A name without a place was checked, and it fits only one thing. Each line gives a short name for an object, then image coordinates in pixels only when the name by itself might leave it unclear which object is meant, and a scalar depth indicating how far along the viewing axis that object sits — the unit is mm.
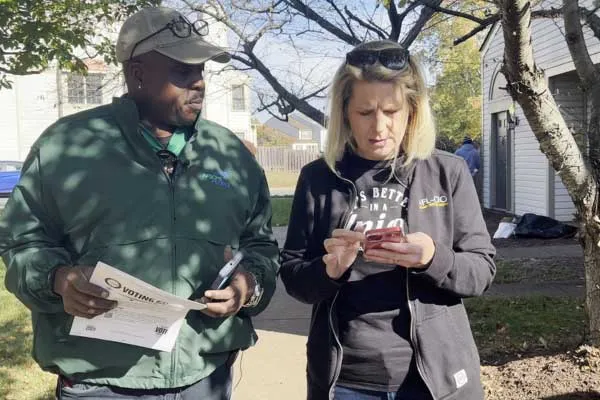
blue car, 19958
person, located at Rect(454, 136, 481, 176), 16406
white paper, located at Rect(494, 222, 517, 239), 11570
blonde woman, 2012
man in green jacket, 2035
